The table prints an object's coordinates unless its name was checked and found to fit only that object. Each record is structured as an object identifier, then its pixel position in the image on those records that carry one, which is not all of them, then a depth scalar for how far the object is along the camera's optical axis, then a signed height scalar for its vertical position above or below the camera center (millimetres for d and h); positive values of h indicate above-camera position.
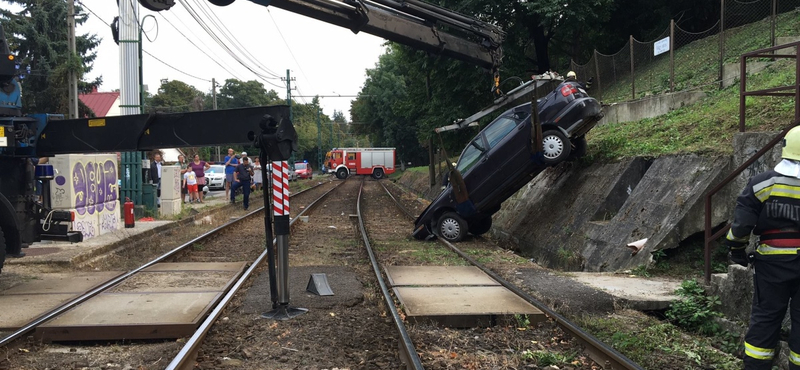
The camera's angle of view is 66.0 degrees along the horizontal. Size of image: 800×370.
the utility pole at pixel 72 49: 20141 +3734
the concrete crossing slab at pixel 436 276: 8320 -1671
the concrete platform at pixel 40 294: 6629 -1648
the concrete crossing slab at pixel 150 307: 5996 -1637
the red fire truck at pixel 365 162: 61875 -241
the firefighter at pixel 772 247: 4289 -654
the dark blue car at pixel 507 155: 11055 +50
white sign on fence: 17172 +3112
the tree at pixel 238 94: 105750 +11579
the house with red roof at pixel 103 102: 55000 +5498
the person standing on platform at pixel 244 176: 20703 -511
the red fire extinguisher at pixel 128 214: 14461 -1215
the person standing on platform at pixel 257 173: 28220 -588
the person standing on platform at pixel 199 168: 21936 -257
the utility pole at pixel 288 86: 47944 +5816
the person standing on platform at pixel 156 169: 19297 -222
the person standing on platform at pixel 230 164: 22594 -109
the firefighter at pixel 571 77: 11805 +1538
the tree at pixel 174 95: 87688 +9900
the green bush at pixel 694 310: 6086 -1575
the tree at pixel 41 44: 34062 +6702
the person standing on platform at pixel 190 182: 21969 -728
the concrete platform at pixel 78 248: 10078 -1571
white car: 35281 -970
